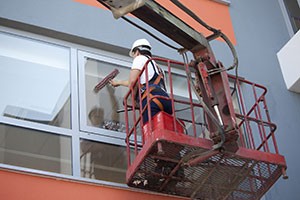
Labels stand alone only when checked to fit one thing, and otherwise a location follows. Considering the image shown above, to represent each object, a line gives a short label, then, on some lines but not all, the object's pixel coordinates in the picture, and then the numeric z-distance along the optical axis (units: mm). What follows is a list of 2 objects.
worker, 6438
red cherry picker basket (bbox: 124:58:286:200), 5961
